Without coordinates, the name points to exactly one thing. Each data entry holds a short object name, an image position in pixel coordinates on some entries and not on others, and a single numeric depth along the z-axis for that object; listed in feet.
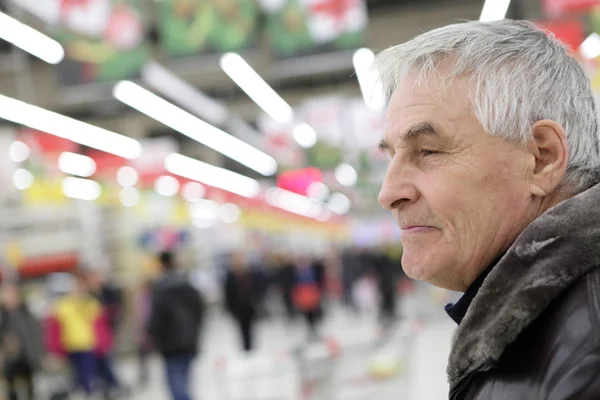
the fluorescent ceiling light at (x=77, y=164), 50.14
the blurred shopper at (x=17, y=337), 26.09
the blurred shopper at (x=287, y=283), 48.49
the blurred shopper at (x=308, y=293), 42.65
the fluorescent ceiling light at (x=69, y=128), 34.83
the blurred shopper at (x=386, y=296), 46.14
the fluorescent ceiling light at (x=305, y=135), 46.76
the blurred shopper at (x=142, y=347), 33.09
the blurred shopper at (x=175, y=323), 21.24
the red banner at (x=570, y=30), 22.09
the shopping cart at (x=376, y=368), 19.45
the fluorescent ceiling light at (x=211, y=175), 60.08
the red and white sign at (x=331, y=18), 23.49
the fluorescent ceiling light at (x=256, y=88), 30.16
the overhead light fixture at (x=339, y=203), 101.79
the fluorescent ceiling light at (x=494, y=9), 22.17
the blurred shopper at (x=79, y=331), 29.01
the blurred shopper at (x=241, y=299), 35.45
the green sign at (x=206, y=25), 23.59
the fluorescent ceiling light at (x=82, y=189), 62.23
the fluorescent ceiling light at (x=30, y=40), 23.39
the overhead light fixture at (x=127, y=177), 59.04
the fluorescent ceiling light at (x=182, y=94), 32.49
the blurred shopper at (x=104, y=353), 30.45
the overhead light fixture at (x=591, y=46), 22.57
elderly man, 3.43
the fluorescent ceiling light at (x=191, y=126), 34.40
